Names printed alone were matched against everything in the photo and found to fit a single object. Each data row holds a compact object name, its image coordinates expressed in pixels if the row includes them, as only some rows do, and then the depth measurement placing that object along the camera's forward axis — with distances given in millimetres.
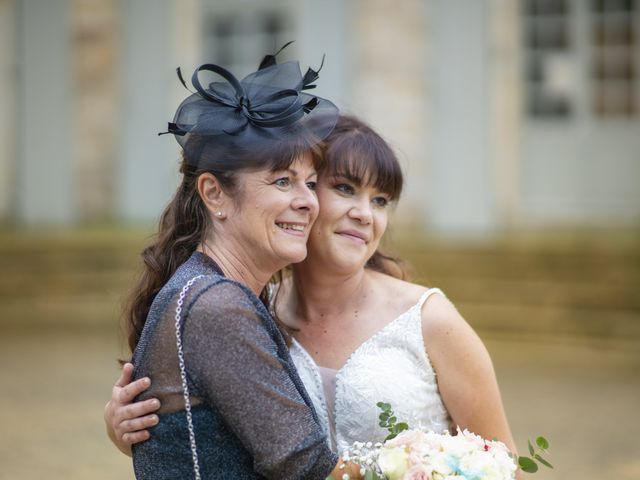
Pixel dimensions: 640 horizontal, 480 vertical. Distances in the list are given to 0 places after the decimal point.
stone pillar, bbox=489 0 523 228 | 11289
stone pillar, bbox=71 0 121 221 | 12531
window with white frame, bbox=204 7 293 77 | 12609
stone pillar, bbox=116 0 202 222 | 12453
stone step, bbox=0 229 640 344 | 8812
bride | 2848
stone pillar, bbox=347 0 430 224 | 11297
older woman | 2188
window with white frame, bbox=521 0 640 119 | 11797
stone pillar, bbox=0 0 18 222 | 12758
